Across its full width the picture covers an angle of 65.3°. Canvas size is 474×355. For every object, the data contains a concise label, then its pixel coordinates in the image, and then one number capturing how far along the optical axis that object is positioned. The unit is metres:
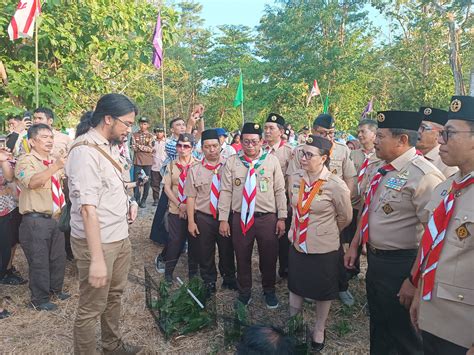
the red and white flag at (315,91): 15.91
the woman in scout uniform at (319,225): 3.03
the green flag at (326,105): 17.91
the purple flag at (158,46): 8.13
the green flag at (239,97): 12.14
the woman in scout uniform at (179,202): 4.43
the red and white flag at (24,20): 5.29
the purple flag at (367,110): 17.46
